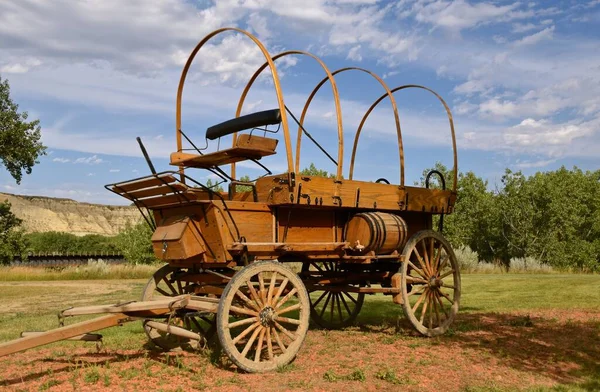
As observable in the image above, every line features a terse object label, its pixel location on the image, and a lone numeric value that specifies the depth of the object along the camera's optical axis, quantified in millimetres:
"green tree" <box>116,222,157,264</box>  36219
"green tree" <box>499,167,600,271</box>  41312
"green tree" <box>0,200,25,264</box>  27112
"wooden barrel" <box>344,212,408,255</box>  6879
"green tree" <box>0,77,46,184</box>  25922
